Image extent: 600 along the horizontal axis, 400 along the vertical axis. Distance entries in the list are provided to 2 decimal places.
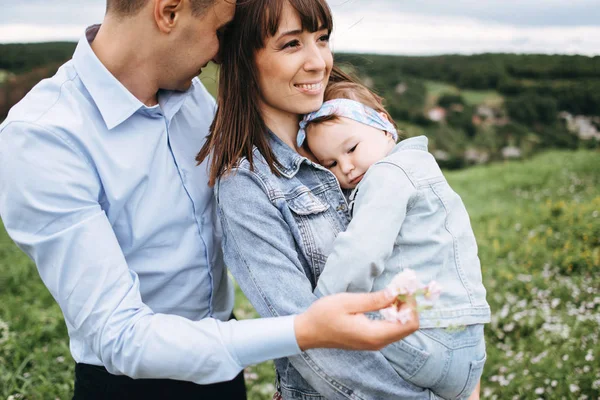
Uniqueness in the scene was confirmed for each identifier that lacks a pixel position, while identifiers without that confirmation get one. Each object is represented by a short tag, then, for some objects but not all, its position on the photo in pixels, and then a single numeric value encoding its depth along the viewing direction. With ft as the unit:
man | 5.03
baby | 5.71
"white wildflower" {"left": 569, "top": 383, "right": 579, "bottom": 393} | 10.41
